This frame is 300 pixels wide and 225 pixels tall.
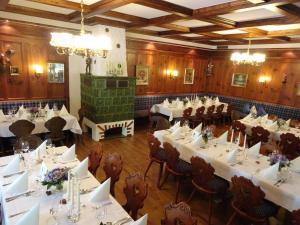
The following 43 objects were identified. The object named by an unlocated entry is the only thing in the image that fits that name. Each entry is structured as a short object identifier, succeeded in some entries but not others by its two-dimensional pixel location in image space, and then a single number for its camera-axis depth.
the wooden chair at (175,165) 4.31
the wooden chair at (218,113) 9.69
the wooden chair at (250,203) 3.07
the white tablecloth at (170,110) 8.64
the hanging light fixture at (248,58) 7.78
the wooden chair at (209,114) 9.26
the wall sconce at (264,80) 9.67
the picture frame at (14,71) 6.77
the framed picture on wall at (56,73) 7.47
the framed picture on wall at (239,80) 10.53
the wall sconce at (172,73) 10.43
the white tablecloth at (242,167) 3.20
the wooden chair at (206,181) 3.67
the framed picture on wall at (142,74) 9.30
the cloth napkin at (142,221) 2.14
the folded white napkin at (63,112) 6.76
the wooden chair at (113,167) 3.47
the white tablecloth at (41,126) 5.54
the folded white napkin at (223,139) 4.93
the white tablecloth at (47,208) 2.34
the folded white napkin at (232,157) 4.02
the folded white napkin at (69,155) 3.71
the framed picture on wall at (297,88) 8.78
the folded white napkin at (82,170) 3.19
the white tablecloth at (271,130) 6.39
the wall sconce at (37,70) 7.14
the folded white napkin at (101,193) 2.67
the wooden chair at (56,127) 5.80
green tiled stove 7.14
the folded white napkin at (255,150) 4.38
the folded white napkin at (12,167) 3.22
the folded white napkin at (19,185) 2.77
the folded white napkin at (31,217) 2.08
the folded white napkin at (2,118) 5.85
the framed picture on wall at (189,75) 11.14
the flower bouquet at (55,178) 2.72
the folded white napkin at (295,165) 3.81
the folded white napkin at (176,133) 5.20
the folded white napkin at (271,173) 3.49
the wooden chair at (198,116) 8.88
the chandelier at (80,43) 3.45
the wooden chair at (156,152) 4.79
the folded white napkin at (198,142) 4.69
